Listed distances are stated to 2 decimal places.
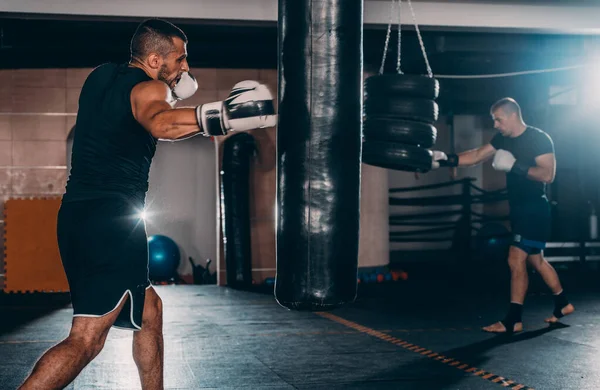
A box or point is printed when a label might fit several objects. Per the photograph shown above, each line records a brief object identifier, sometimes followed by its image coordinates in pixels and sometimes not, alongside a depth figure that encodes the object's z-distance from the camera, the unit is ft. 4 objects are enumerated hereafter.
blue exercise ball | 31.94
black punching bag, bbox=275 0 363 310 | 10.46
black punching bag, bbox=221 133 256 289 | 29.27
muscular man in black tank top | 7.96
